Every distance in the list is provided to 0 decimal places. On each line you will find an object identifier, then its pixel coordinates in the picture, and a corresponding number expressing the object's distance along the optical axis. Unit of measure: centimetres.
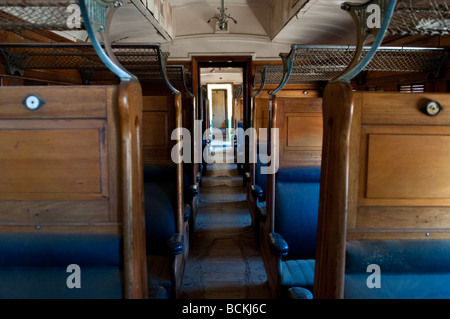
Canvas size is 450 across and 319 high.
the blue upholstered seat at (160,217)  208
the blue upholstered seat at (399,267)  113
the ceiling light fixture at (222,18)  491
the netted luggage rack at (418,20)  155
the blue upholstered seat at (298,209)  223
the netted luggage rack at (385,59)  221
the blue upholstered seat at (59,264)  109
